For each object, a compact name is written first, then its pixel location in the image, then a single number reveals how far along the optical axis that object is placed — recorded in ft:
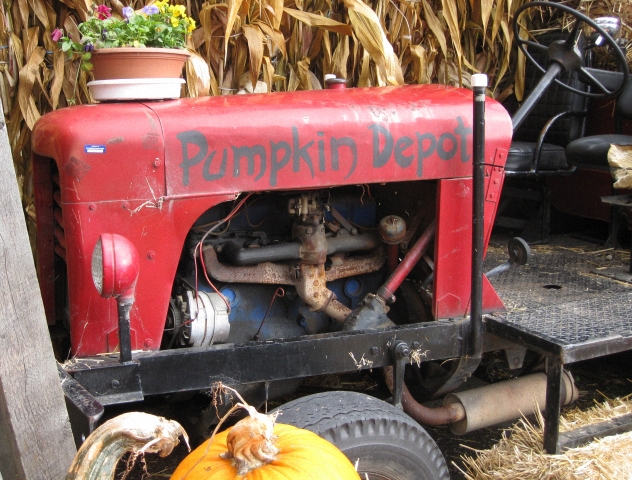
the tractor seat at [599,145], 11.21
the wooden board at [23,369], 5.99
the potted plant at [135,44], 7.79
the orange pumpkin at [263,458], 4.92
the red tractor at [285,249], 6.75
